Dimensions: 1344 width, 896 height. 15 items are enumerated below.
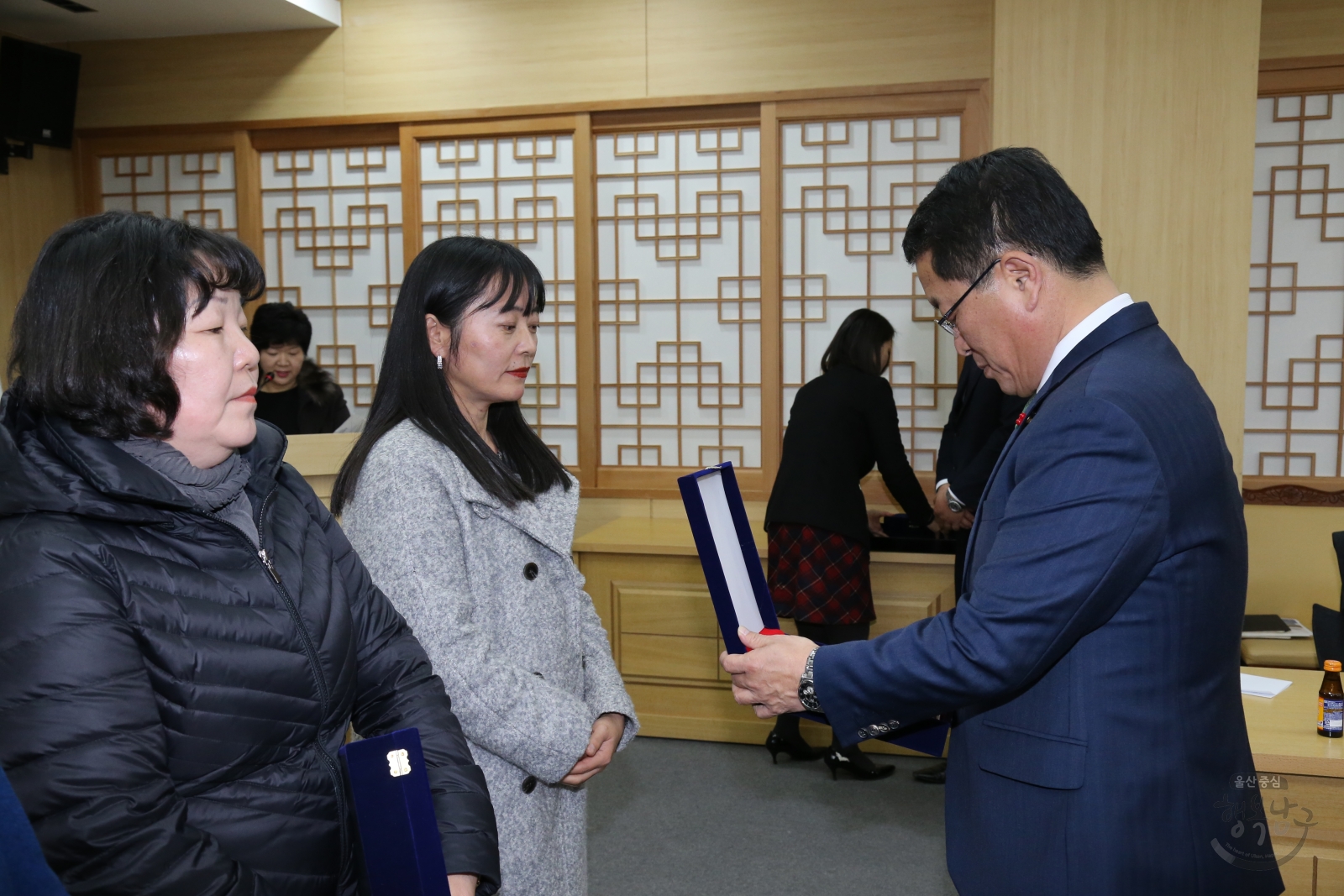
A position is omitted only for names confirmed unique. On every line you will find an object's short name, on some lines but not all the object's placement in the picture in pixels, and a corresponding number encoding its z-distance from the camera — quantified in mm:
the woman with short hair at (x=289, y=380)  3713
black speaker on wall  4348
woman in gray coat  1400
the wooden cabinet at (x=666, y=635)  3732
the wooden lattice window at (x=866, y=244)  4078
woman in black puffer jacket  869
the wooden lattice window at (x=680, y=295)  4266
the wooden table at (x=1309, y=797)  1804
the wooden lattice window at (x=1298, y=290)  4027
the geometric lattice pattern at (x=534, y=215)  4434
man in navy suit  1106
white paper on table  2160
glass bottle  1864
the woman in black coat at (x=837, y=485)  3338
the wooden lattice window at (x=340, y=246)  4656
